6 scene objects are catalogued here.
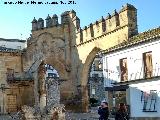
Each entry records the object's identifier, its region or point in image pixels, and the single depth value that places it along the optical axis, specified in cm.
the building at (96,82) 5075
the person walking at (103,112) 1715
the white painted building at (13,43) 4262
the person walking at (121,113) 1602
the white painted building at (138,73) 2158
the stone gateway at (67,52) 3161
